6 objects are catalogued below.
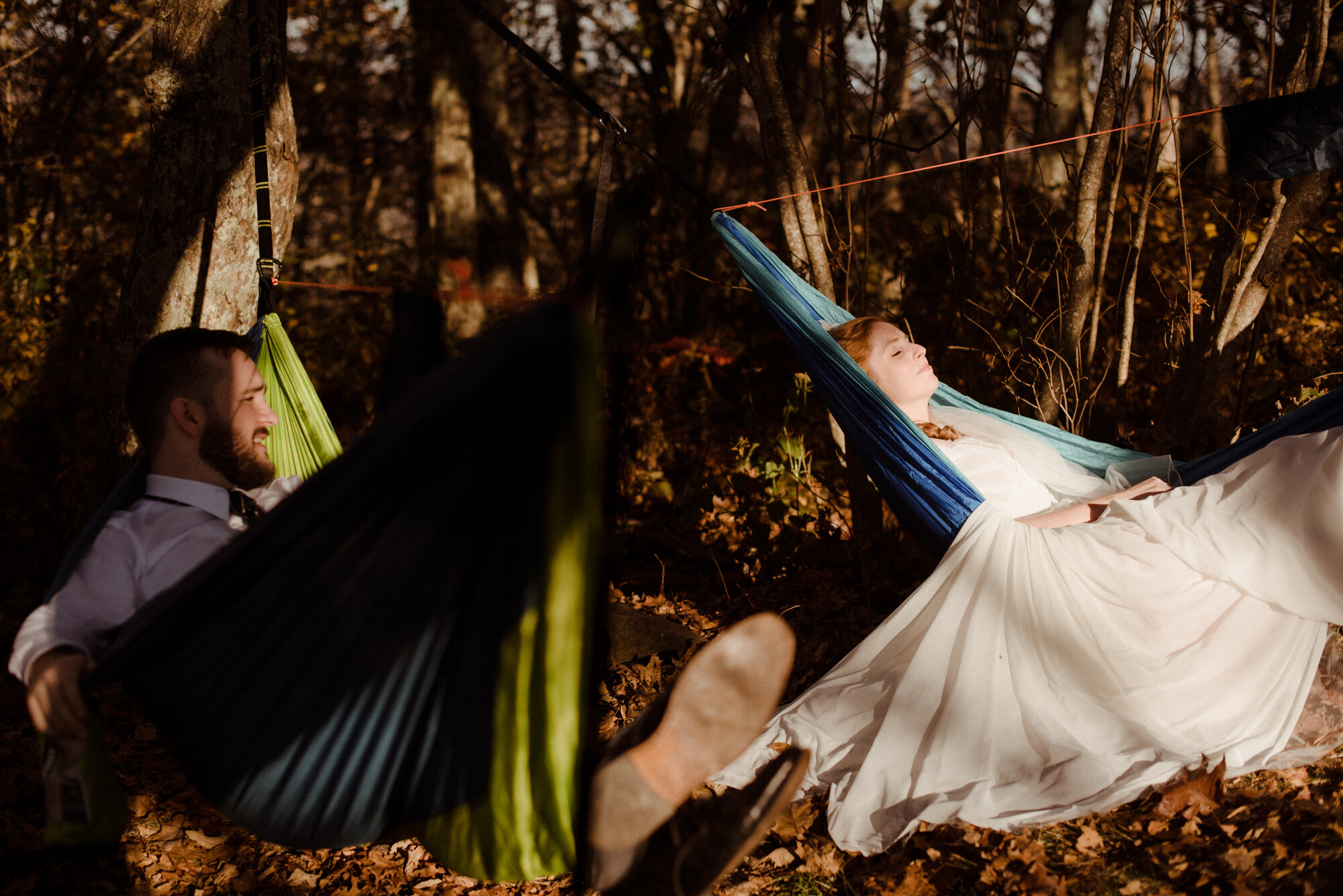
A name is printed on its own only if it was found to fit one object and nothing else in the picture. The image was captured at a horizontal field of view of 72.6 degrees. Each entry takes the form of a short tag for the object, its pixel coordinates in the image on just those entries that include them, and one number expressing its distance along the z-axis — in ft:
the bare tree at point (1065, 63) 18.80
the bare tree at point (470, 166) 22.30
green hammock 7.66
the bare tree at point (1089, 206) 9.29
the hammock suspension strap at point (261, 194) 7.72
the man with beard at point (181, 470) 5.13
